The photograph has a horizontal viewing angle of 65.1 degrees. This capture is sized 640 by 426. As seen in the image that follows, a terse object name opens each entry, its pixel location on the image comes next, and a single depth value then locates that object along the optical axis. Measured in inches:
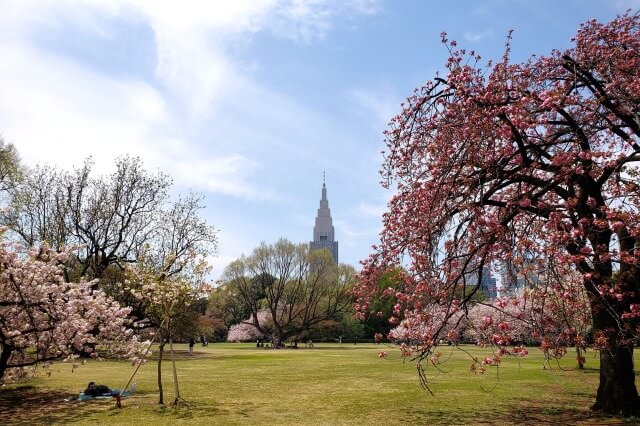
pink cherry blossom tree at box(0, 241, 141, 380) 571.5
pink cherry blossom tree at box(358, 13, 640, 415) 418.0
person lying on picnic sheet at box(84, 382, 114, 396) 677.9
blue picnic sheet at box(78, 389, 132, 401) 659.4
